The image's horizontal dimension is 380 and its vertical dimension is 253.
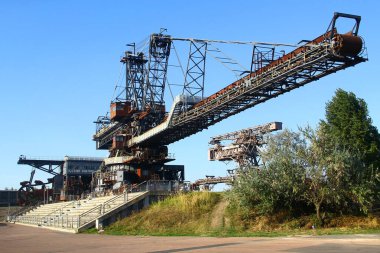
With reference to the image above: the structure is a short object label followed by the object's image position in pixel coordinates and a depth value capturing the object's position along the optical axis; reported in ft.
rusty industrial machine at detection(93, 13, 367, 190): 102.68
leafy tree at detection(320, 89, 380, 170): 113.45
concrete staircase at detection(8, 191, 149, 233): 120.26
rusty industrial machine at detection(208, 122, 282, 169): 249.14
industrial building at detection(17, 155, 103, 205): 351.87
